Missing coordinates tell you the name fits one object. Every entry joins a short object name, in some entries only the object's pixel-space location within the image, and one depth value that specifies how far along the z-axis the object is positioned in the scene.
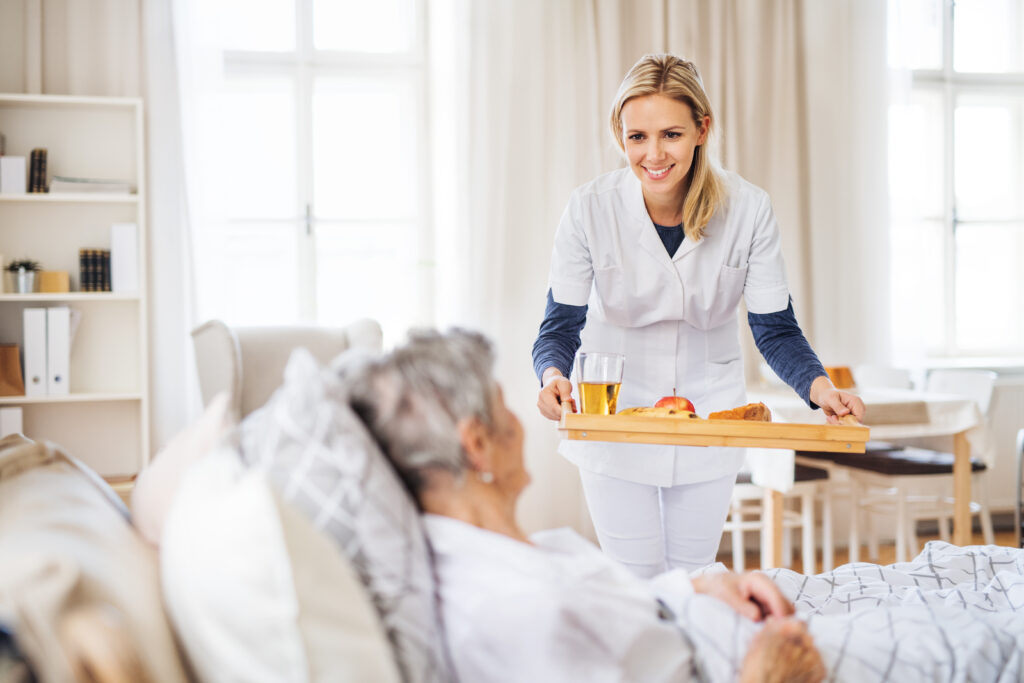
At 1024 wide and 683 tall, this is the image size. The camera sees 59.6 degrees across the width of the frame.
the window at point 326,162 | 3.99
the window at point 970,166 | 4.46
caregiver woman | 1.91
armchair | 2.91
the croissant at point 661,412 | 1.66
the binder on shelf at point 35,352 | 3.46
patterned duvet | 1.20
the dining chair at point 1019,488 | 2.95
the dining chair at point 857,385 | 3.67
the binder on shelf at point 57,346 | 3.49
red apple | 1.76
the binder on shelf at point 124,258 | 3.59
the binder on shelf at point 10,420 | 3.48
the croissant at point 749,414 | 1.73
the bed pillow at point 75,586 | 0.78
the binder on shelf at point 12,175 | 3.52
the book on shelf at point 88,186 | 3.53
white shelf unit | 3.66
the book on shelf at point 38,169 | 3.56
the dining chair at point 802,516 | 3.32
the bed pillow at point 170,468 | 1.14
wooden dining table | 3.07
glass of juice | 1.73
